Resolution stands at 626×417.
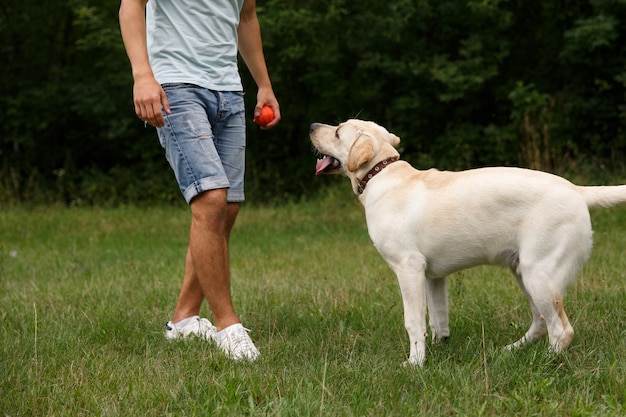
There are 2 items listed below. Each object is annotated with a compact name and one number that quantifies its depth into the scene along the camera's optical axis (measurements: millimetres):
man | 4062
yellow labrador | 3613
